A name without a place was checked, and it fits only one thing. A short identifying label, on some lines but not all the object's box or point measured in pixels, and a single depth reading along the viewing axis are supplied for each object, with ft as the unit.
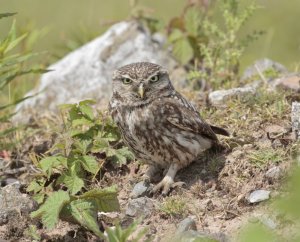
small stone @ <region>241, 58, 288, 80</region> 52.27
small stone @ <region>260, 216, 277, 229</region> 32.44
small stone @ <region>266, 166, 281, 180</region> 36.94
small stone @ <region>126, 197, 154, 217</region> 36.81
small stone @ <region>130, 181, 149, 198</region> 39.06
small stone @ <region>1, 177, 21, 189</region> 42.04
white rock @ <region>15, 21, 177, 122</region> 56.29
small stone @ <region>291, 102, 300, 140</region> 38.73
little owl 39.63
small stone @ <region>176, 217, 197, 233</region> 33.71
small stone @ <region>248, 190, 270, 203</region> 35.50
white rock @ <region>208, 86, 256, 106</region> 45.80
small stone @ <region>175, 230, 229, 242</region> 31.35
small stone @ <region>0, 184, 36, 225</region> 36.73
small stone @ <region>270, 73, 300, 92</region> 46.29
